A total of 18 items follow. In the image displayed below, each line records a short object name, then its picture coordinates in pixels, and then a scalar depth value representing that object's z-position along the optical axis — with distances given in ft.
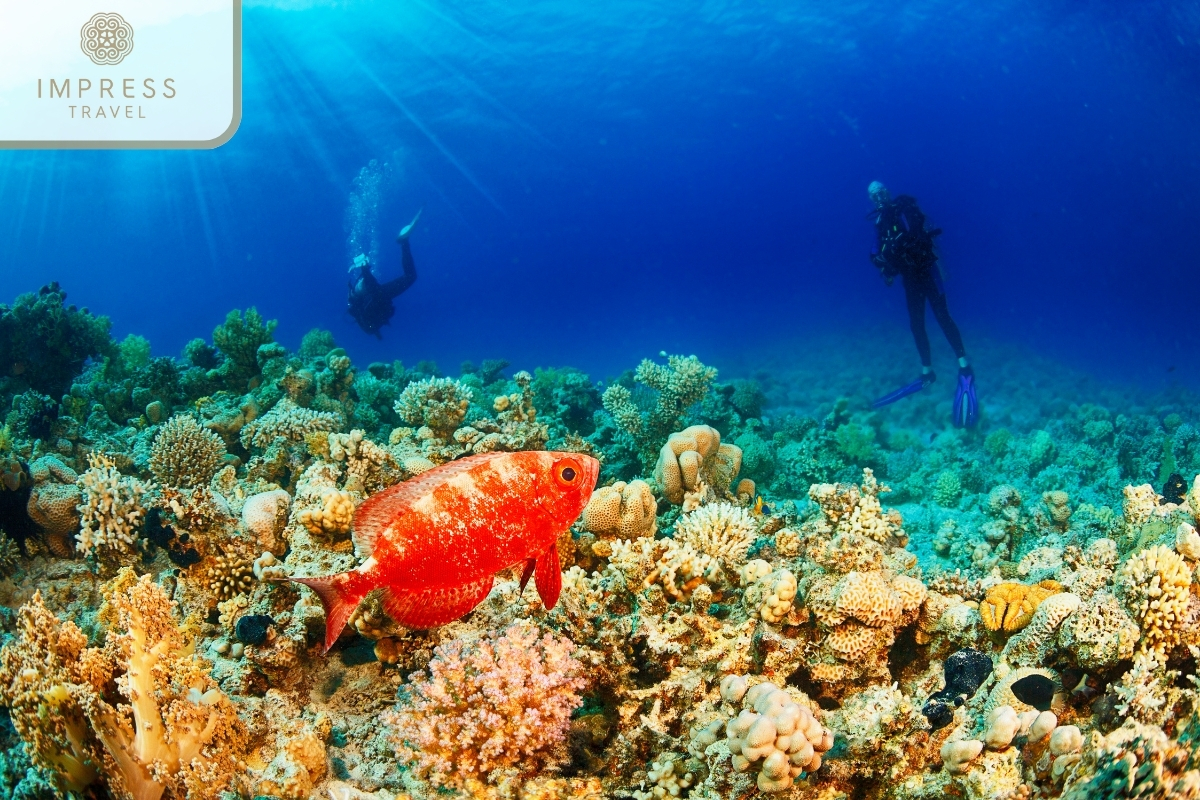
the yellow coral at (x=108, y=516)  13.51
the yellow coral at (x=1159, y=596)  8.40
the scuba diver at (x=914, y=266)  48.06
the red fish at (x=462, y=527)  7.13
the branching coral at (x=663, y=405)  23.39
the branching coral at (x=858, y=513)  13.09
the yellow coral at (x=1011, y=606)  10.07
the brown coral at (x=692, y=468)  16.66
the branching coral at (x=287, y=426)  19.65
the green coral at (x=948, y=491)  28.66
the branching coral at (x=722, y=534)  12.09
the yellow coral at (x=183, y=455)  18.04
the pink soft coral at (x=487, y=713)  8.29
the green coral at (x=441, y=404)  19.38
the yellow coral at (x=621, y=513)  13.16
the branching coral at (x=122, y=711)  8.18
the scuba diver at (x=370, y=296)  58.80
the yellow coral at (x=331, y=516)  12.19
